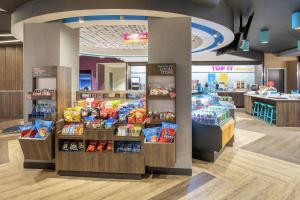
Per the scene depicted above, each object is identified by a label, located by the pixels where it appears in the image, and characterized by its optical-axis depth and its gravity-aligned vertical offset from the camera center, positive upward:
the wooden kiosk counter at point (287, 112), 8.48 -0.62
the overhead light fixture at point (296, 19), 5.72 +1.89
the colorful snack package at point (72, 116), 4.04 -0.35
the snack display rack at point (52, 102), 3.88 -0.16
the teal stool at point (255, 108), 10.65 -0.61
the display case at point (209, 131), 4.51 -0.71
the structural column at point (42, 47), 4.33 +0.92
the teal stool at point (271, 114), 9.15 -0.74
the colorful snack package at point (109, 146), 3.88 -0.85
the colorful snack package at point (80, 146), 3.96 -0.86
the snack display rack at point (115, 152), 3.76 -0.94
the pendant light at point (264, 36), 7.96 +2.06
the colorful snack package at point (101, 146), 3.89 -0.85
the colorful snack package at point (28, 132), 3.89 -0.60
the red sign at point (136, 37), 6.11 +1.56
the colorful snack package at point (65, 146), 3.98 -0.87
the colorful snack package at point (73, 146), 3.95 -0.86
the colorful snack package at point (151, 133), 3.70 -0.60
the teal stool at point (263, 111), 9.69 -0.68
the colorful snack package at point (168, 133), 3.65 -0.59
